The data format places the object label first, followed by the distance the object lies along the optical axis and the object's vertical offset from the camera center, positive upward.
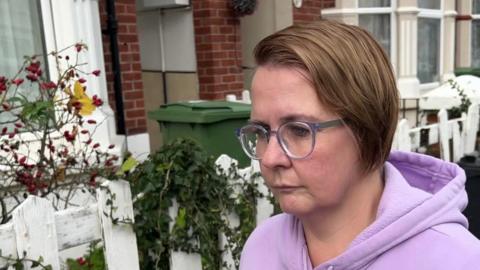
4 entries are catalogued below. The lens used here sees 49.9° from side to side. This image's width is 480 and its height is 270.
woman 1.04 -0.22
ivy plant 2.14 -0.61
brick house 3.23 +0.16
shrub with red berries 2.09 -0.43
